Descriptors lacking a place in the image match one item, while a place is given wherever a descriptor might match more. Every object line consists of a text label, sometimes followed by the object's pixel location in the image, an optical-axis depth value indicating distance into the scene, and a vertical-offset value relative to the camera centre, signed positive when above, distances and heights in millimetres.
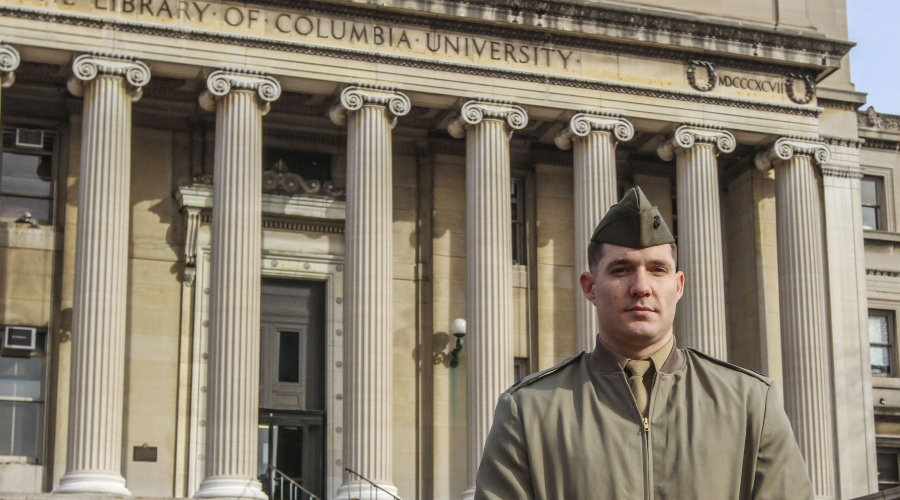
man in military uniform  3869 +8
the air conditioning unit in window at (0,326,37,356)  24469 +1360
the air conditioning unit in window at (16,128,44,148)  25562 +5055
